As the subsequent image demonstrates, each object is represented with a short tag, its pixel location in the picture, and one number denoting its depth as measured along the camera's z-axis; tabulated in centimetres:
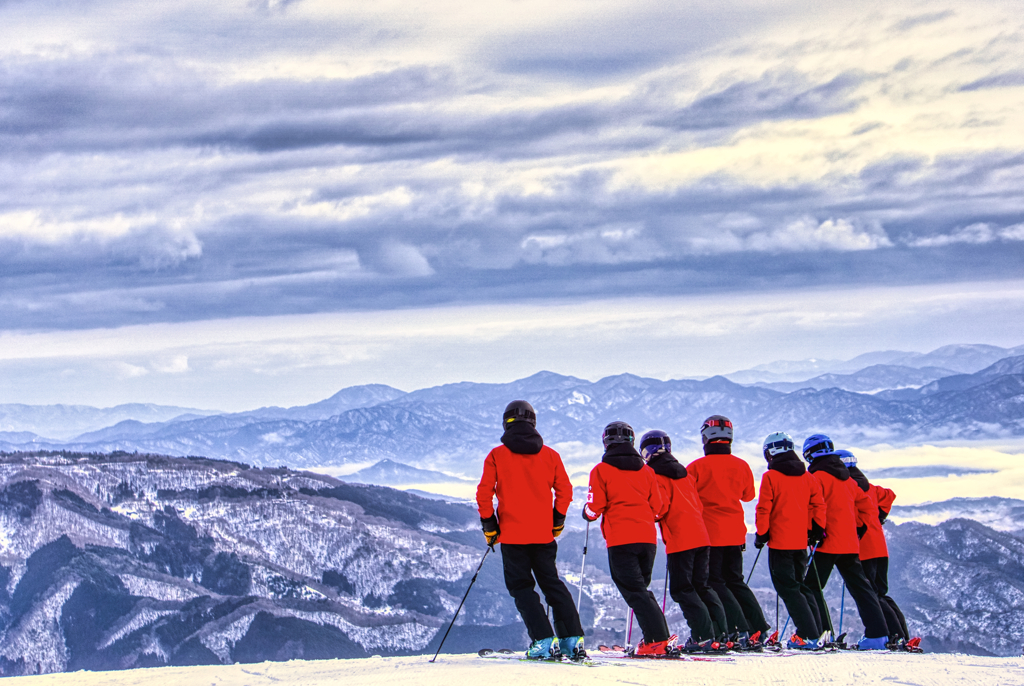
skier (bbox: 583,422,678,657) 1594
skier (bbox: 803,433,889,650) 1988
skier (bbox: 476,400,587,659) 1562
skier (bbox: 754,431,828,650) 1894
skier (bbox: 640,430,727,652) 1698
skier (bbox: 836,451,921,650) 2103
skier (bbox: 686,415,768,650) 1822
